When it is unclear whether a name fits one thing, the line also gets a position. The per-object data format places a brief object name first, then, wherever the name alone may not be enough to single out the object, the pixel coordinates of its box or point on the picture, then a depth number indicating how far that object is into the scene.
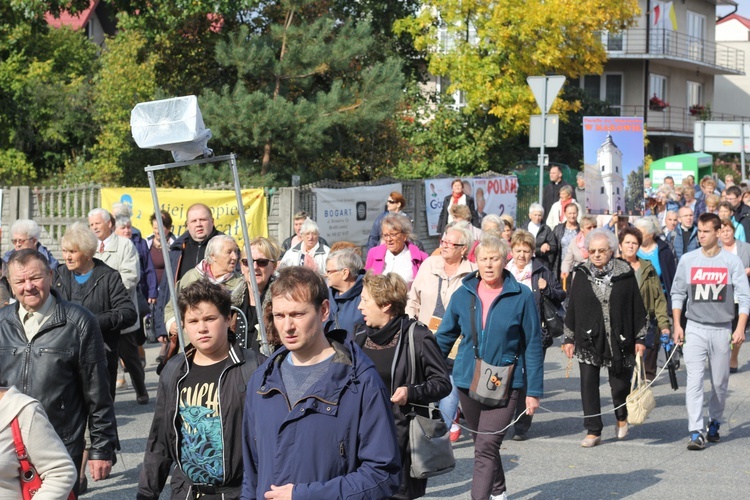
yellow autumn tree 30.86
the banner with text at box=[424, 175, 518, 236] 23.38
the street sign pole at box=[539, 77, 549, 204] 17.73
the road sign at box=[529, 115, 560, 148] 18.61
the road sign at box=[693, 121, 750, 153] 28.41
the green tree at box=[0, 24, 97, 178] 30.86
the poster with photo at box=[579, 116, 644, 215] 18.11
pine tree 21.84
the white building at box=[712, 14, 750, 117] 65.69
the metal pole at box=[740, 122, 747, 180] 27.65
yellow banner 16.62
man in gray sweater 9.07
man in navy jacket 3.48
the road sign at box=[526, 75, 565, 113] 17.70
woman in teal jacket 7.06
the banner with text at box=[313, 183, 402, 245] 18.94
